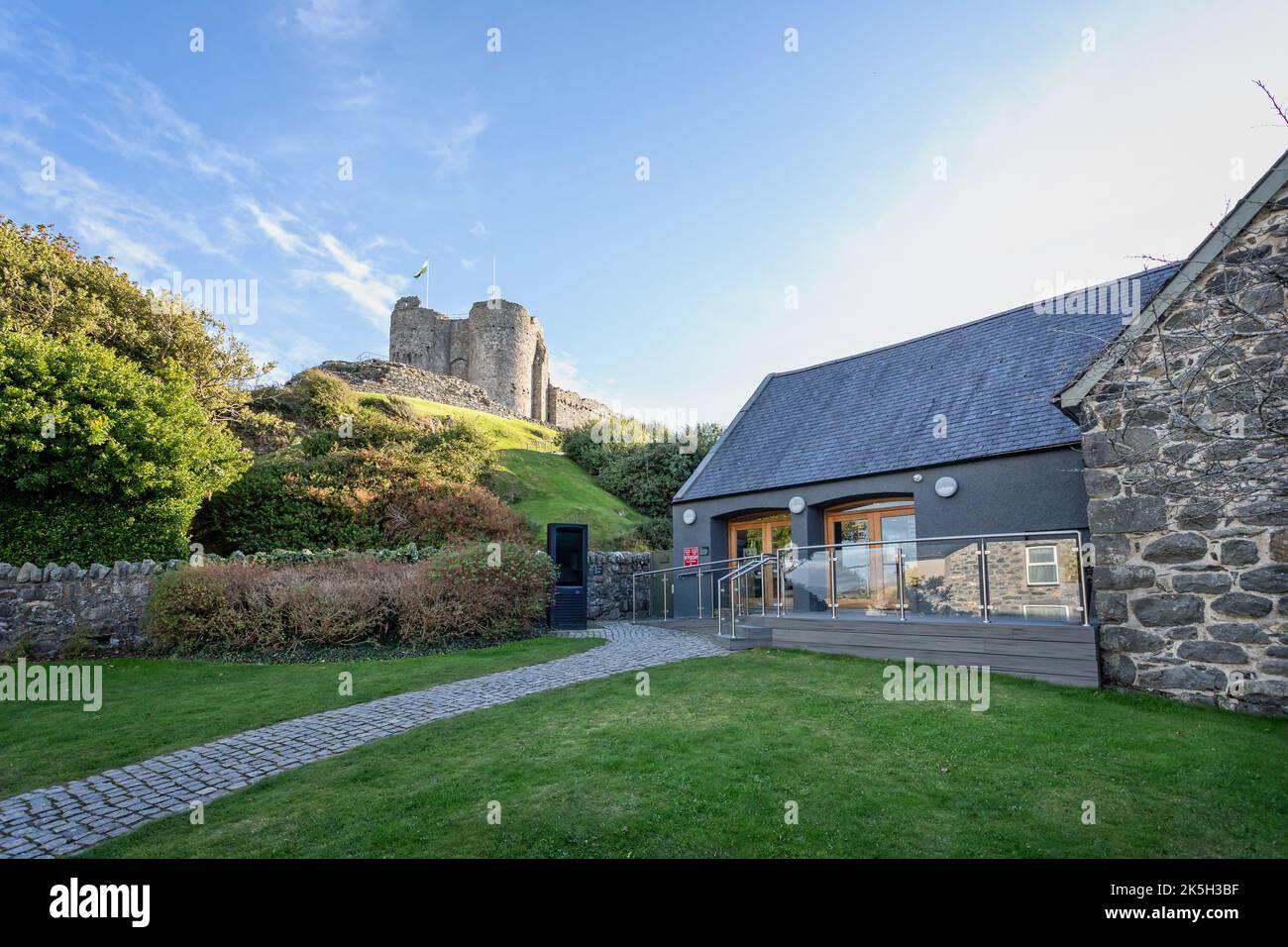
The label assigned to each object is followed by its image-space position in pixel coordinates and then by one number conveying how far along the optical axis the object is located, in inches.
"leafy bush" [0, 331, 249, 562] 477.1
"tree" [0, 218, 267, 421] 751.1
